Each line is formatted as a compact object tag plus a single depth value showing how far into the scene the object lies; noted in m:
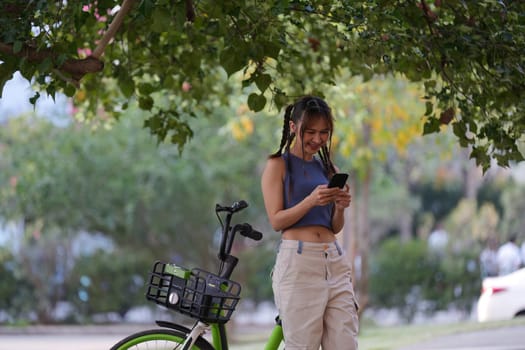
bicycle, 9.14
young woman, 8.90
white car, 25.17
